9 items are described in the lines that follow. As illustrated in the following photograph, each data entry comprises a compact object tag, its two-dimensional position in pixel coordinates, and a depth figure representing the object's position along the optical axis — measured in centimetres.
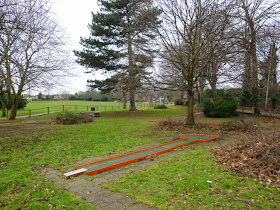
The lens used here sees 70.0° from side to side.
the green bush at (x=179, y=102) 3580
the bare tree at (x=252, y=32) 1064
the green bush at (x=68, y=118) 1305
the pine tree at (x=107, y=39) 1844
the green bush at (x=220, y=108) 1688
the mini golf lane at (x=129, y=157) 454
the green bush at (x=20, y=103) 2535
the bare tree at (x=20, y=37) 543
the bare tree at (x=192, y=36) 952
